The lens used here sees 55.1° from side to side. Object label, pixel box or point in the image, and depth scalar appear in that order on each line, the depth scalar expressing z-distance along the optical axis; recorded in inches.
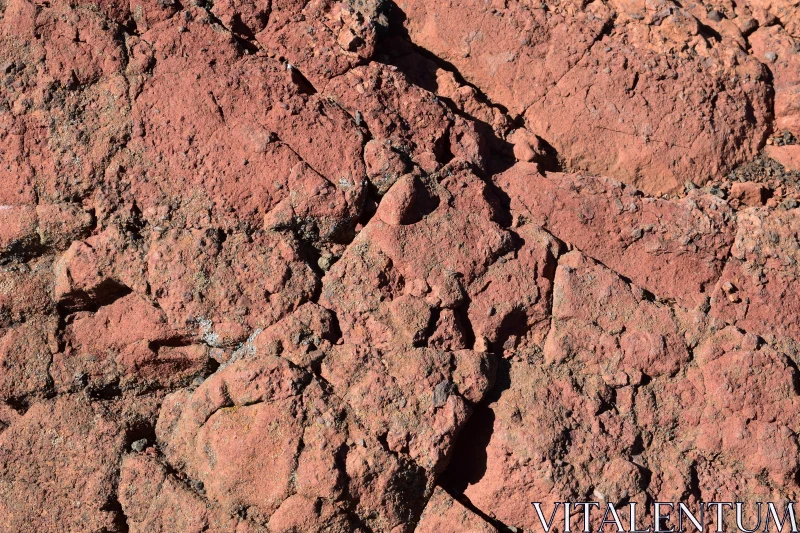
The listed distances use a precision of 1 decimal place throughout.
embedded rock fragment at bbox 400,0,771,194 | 115.4
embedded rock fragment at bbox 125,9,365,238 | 93.1
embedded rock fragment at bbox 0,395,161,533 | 86.9
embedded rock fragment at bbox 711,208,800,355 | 104.4
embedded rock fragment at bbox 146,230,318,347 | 89.2
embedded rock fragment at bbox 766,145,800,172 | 119.0
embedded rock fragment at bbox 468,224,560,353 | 96.0
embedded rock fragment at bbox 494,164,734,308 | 104.9
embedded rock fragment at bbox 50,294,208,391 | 91.0
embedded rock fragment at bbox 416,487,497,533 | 90.4
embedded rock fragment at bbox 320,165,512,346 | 91.9
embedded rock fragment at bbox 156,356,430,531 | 85.7
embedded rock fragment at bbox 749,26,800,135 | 121.1
